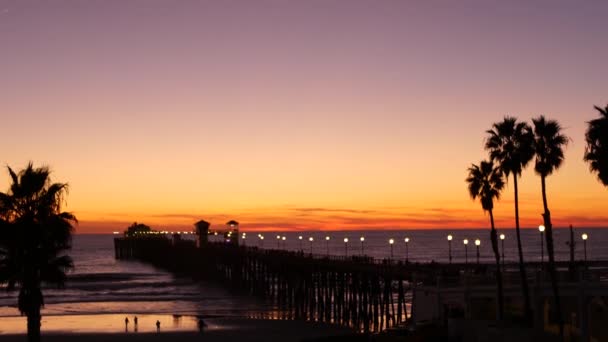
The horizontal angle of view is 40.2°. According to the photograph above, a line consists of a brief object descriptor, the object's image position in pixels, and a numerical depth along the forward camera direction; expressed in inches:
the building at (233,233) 4743.6
